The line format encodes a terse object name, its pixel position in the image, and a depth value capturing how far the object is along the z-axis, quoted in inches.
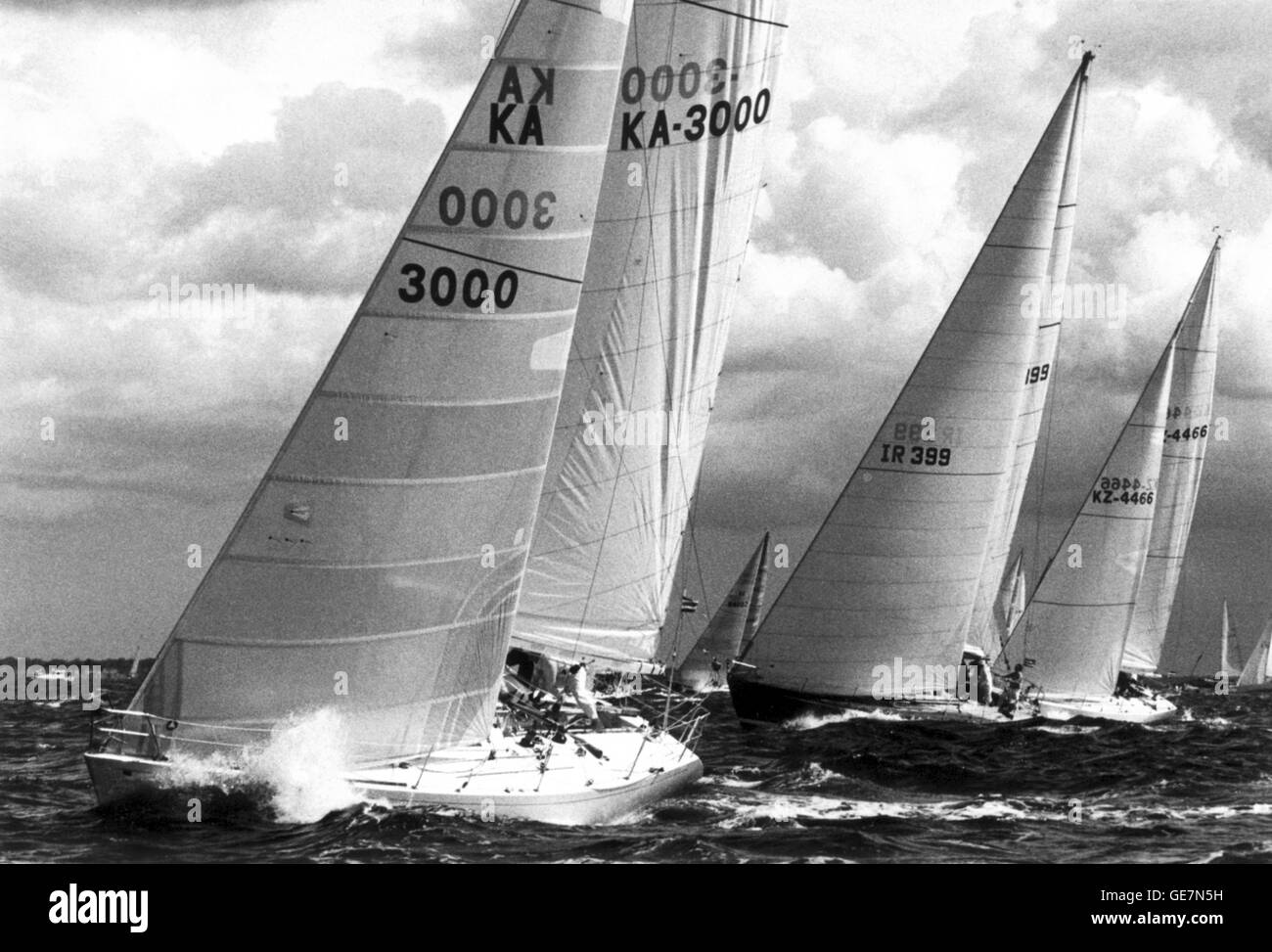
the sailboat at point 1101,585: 1761.8
